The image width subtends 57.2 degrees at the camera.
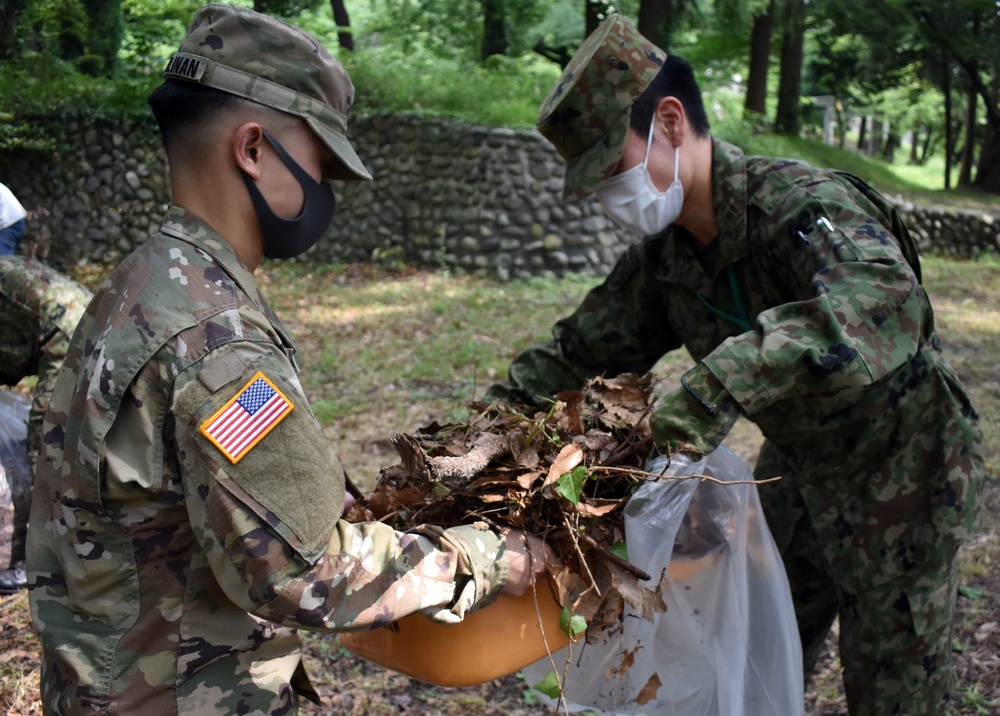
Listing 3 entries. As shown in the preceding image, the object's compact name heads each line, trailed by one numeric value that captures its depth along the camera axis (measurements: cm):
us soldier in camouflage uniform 130
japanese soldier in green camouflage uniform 211
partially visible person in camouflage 317
